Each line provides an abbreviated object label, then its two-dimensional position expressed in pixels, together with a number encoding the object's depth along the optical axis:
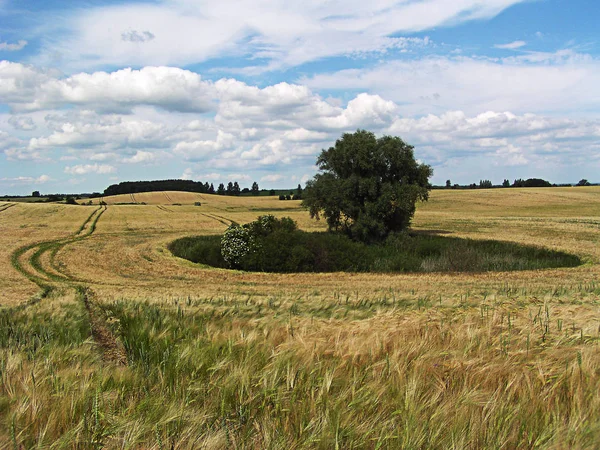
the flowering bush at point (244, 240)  25.98
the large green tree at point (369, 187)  32.34
